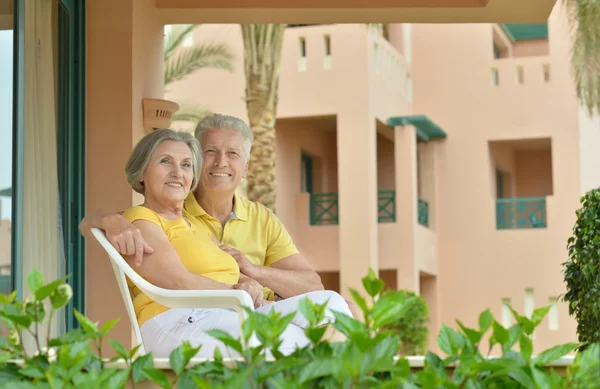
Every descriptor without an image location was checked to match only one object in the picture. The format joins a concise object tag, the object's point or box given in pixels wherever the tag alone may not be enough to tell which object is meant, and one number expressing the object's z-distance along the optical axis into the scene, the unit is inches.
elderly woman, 138.9
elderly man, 168.1
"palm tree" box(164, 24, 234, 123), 712.4
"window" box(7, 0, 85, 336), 180.9
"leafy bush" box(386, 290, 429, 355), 718.4
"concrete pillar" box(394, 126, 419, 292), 783.1
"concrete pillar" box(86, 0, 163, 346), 222.4
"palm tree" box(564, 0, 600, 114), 605.9
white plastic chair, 129.6
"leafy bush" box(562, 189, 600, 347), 237.3
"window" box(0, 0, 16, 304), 174.6
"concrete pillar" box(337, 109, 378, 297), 766.5
